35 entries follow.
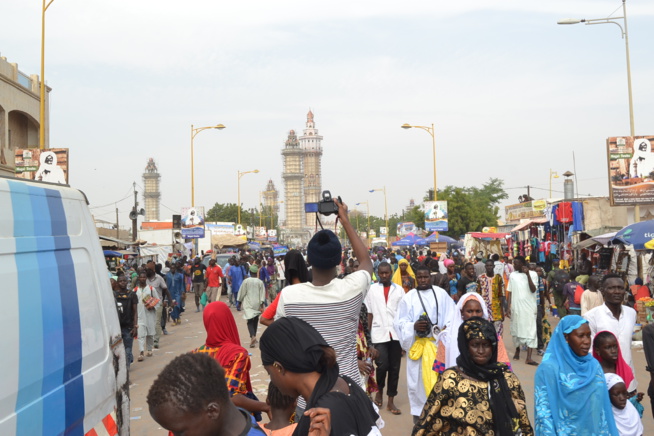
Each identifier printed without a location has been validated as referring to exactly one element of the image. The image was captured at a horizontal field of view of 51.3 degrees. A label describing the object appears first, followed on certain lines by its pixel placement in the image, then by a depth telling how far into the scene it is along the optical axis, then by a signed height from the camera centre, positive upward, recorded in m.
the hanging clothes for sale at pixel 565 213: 19.97 +0.59
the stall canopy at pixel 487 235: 29.55 -0.03
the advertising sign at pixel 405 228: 65.34 +0.88
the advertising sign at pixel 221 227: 72.62 +1.68
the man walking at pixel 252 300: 13.13 -1.13
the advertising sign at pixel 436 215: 33.16 +1.04
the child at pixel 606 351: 4.69 -0.83
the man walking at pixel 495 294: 10.60 -0.93
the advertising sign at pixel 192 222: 32.95 +1.02
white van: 2.80 -0.35
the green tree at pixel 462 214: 53.31 +1.68
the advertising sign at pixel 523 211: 33.03 +1.29
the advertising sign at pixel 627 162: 17.81 +1.80
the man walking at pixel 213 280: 17.75 -0.99
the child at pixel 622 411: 4.36 -1.16
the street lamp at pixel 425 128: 34.78 +5.63
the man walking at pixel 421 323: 6.64 -0.84
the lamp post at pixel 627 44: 18.56 +5.58
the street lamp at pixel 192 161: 33.13 +4.22
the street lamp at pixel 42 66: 19.09 +5.20
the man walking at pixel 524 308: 10.38 -1.15
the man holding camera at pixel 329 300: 3.64 -0.33
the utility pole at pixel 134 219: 28.93 +1.12
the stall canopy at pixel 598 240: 13.88 -0.18
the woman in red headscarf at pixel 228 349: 4.30 -0.70
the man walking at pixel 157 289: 12.96 -0.89
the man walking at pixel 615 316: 5.80 -0.73
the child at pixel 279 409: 3.48 -0.87
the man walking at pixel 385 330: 7.89 -1.07
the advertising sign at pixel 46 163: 20.08 +2.47
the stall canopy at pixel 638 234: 11.64 -0.07
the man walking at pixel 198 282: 20.25 -1.19
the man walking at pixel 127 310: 10.05 -0.98
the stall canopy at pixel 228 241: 46.69 +0.05
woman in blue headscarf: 4.09 -0.97
